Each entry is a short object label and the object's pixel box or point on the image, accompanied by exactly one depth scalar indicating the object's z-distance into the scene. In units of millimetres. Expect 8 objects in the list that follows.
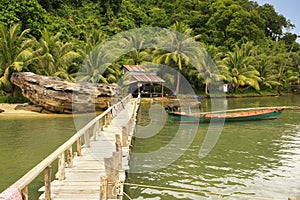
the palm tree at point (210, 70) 34062
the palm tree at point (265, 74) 40062
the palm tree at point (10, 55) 20734
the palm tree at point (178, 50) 31869
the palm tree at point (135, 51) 33406
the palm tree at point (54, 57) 22641
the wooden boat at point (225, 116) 15828
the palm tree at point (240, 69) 36500
